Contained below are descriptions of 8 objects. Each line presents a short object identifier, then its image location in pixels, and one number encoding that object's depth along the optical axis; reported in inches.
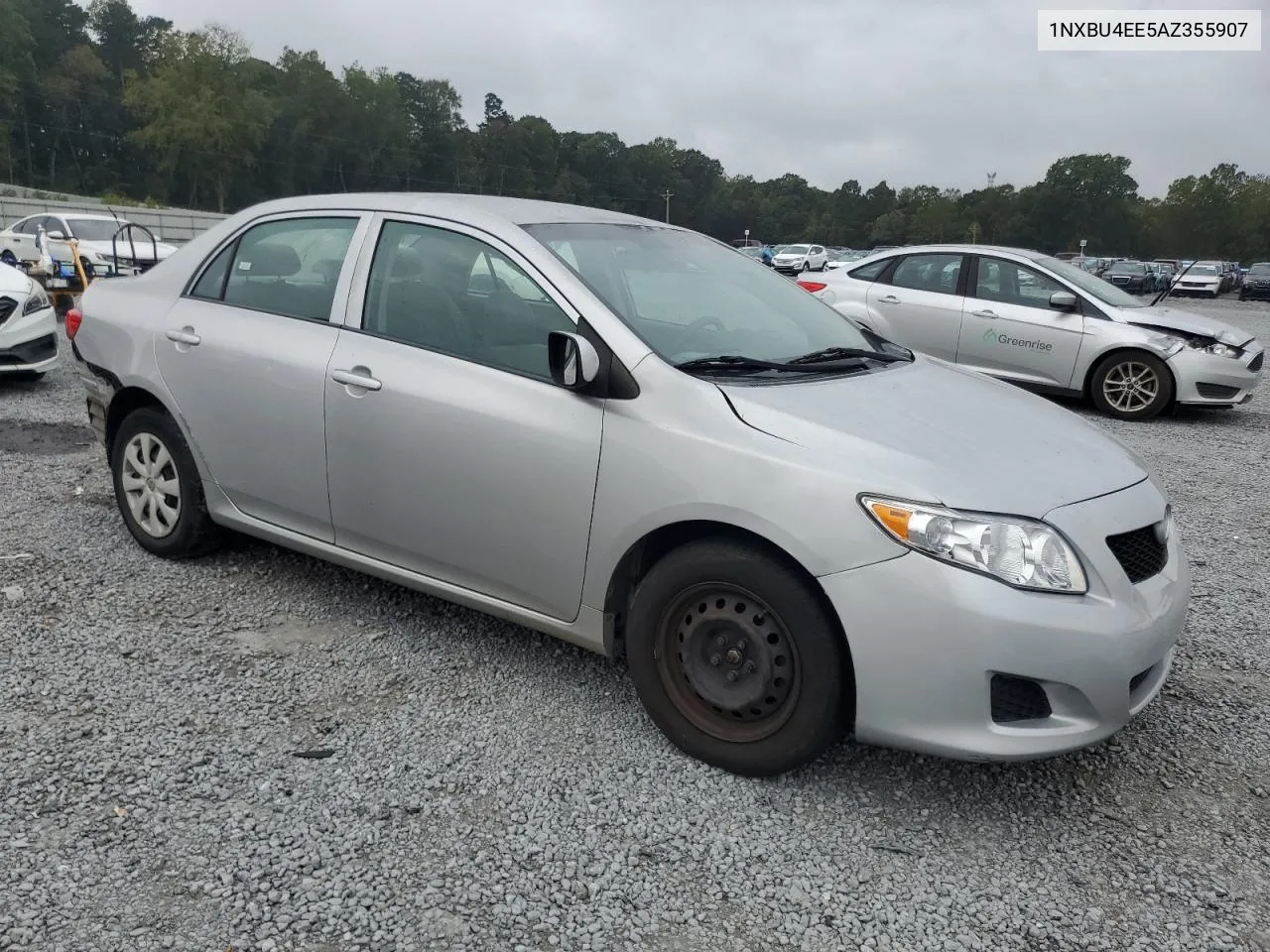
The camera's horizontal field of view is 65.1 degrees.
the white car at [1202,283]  1373.0
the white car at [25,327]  313.6
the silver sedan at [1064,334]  350.3
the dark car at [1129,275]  1264.4
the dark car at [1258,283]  1313.5
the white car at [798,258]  1626.4
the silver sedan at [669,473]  100.2
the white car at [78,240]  665.0
